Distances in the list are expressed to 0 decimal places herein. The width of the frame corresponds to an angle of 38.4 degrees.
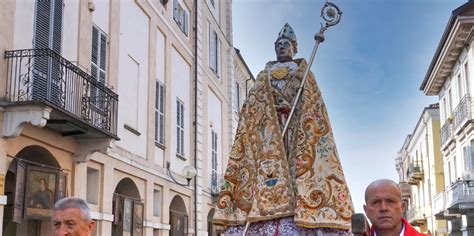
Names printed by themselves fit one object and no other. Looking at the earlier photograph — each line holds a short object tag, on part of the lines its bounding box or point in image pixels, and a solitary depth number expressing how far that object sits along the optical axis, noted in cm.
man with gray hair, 420
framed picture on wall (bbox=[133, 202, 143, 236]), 1758
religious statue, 551
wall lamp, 1739
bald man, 387
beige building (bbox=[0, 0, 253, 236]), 1191
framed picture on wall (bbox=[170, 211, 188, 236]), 2130
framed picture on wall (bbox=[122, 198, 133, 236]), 1695
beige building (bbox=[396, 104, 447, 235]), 4512
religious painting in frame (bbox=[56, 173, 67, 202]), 1305
